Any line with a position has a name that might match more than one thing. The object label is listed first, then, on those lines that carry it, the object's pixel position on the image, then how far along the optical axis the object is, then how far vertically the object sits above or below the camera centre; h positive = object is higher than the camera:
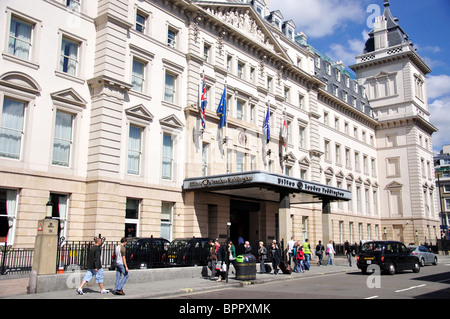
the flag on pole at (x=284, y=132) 36.06 +8.90
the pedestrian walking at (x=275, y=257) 23.33 -1.07
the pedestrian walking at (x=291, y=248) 26.12 -0.64
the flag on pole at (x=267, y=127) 34.19 +8.83
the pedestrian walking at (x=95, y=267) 14.61 -1.01
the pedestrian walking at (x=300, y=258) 25.01 -1.19
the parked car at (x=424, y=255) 30.92 -1.28
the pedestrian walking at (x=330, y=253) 31.23 -1.12
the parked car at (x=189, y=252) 21.17 -0.71
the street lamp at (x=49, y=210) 15.94 +1.01
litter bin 19.89 -1.37
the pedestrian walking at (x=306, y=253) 26.91 -1.02
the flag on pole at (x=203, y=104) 28.59 +8.88
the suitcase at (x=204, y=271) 21.19 -1.65
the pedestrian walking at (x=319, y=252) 30.72 -1.07
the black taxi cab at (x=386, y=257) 22.58 -1.04
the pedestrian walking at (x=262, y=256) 23.76 -1.03
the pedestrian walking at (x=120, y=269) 14.68 -1.09
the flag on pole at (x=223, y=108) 30.12 +9.10
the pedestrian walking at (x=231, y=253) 20.73 -0.79
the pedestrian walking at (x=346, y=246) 40.33 -0.82
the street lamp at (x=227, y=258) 19.36 -0.92
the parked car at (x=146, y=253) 19.39 -0.75
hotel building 21.02 +7.29
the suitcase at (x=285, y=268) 23.58 -1.67
